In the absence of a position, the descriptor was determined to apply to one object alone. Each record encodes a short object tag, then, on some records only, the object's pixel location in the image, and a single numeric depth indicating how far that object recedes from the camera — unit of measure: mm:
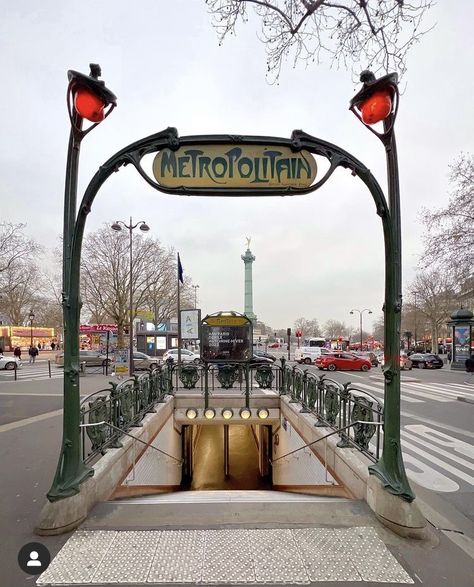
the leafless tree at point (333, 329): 133225
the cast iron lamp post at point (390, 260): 3912
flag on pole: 23391
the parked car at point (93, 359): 28444
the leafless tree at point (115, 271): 38562
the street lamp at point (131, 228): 21592
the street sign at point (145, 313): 32678
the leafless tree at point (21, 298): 60875
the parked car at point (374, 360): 33781
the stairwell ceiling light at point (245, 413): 12133
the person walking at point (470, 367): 24797
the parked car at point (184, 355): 30297
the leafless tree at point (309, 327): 144338
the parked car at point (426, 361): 32125
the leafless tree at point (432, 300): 49938
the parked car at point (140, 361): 27522
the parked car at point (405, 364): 29859
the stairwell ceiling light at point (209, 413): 11695
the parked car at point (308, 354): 35500
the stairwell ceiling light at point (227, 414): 11805
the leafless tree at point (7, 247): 30639
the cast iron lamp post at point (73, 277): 3836
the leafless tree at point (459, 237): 20703
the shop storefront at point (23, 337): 52769
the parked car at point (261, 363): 13761
